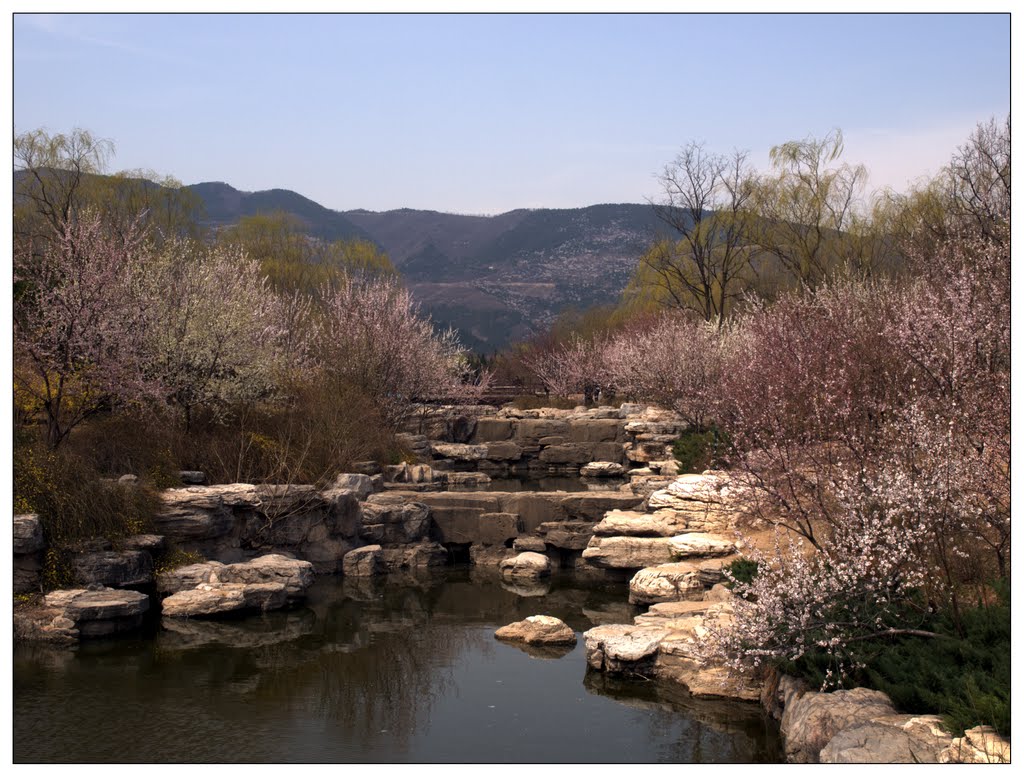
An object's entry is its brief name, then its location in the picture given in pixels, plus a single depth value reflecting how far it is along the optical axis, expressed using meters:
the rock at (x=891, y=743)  6.50
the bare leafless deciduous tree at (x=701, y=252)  36.44
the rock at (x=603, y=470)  27.86
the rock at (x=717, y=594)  11.73
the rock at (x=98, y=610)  11.90
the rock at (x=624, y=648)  10.41
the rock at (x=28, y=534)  11.90
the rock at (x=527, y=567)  16.08
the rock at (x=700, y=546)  13.73
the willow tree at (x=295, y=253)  44.88
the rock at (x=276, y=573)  13.70
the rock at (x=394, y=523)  16.88
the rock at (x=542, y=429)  32.28
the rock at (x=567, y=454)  30.62
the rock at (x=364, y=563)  15.98
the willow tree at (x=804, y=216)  35.12
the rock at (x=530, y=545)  16.98
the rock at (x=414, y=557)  16.56
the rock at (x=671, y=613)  11.17
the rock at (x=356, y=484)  16.95
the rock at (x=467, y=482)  22.55
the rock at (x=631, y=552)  15.11
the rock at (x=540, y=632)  12.04
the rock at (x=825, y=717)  7.39
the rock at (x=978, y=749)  6.09
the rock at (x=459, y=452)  27.84
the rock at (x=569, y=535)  16.98
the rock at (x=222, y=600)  12.84
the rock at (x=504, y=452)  30.95
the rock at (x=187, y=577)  13.30
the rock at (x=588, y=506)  17.69
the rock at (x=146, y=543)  13.20
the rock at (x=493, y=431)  33.47
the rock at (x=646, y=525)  15.30
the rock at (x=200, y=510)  14.05
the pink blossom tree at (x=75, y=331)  15.07
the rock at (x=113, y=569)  12.56
